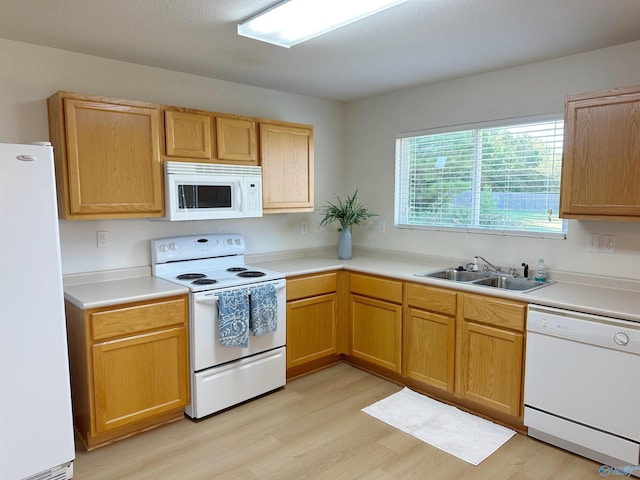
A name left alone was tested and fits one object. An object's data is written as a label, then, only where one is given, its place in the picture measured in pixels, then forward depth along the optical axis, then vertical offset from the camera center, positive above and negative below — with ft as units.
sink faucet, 10.68 -1.60
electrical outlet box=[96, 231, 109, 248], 9.59 -0.85
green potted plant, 12.85 -0.46
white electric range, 9.14 -2.63
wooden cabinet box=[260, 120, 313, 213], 11.14 +0.90
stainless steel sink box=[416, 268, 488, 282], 10.80 -1.86
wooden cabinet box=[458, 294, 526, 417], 8.58 -3.11
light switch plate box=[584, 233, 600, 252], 9.22 -0.91
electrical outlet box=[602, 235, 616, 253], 8.99 -0.91
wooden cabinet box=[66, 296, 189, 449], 7.93 -3.16
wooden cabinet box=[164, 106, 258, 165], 9.50 +1.47
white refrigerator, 6.49 -1.88
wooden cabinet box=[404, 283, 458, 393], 9.70 -3.10
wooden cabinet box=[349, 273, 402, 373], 10.78 -3.09
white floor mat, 8.34 -4.69
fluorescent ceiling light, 6.50 +2.91
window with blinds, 10.02 +0.53
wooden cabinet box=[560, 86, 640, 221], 7.76 +0.80
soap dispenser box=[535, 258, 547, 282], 9.76 -1.64
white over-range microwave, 9.40 +0.23
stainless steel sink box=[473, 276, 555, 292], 9.80 -1.90
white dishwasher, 7.22 -3.23
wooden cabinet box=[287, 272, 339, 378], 10.97 -3.14
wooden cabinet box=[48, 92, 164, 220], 8.23 +0.89
